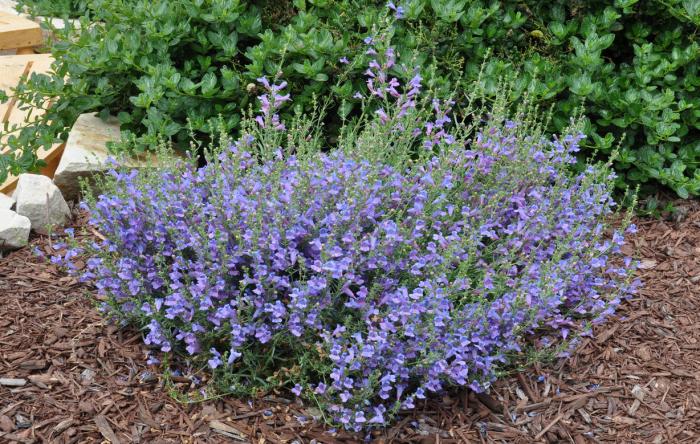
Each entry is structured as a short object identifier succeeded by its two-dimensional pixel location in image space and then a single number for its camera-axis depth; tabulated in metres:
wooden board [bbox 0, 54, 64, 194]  4.55
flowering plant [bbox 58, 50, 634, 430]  2.71
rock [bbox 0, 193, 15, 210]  3.77
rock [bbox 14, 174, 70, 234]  3.73
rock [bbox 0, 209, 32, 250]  3.56
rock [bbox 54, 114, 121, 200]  4.05
